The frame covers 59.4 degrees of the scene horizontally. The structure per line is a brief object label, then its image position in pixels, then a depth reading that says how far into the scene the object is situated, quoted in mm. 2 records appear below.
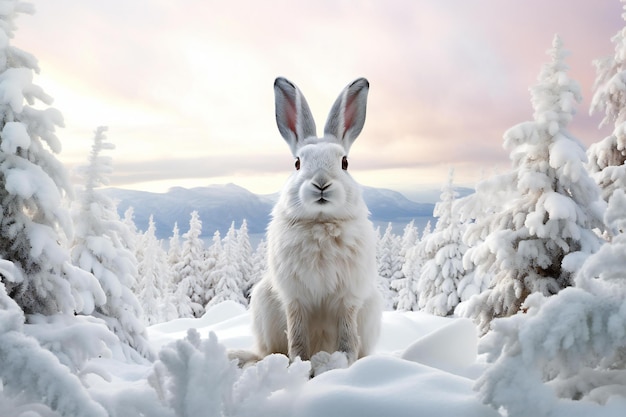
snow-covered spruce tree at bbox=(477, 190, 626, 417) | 2162
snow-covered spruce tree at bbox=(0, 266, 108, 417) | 2072
